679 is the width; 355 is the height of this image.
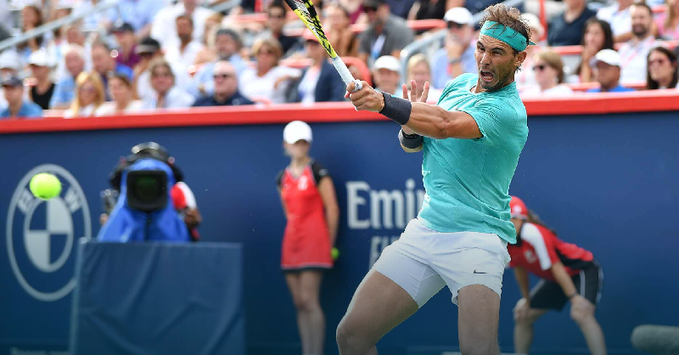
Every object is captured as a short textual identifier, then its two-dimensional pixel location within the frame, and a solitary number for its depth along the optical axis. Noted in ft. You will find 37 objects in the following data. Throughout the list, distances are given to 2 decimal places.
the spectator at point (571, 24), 55.47
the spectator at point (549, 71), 46.14
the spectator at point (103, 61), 65.98
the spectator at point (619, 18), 54.24
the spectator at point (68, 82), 66.54
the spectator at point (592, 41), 49.21
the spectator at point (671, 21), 52.29
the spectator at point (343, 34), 57.31
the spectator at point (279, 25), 64.75
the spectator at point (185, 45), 67.28
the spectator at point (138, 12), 77.46
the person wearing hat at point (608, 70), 44.47
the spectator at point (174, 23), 71.75
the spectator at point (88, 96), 57.26
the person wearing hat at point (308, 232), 44.98
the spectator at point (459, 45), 53.52
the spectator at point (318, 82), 52.60
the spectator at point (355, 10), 67.10
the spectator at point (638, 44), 49.88
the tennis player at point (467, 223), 26.50
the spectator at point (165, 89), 56.54
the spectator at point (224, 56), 61.57
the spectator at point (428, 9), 63.95
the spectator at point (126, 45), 71.56
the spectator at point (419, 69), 50.39
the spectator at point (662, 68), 44.21
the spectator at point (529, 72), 50.85
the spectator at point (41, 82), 67.56
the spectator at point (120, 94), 55.11
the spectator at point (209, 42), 64.90
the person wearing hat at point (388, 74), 50.34
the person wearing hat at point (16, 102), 59.70
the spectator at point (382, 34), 58.23
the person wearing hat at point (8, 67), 69.92
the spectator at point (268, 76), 57.36
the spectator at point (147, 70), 61.87
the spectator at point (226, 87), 52.34
